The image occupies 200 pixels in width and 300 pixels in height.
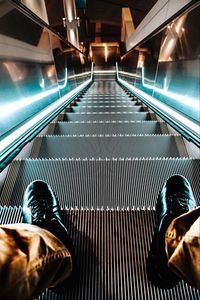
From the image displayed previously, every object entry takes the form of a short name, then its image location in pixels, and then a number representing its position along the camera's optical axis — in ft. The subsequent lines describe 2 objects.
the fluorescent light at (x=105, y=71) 54.10
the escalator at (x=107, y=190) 3.58
